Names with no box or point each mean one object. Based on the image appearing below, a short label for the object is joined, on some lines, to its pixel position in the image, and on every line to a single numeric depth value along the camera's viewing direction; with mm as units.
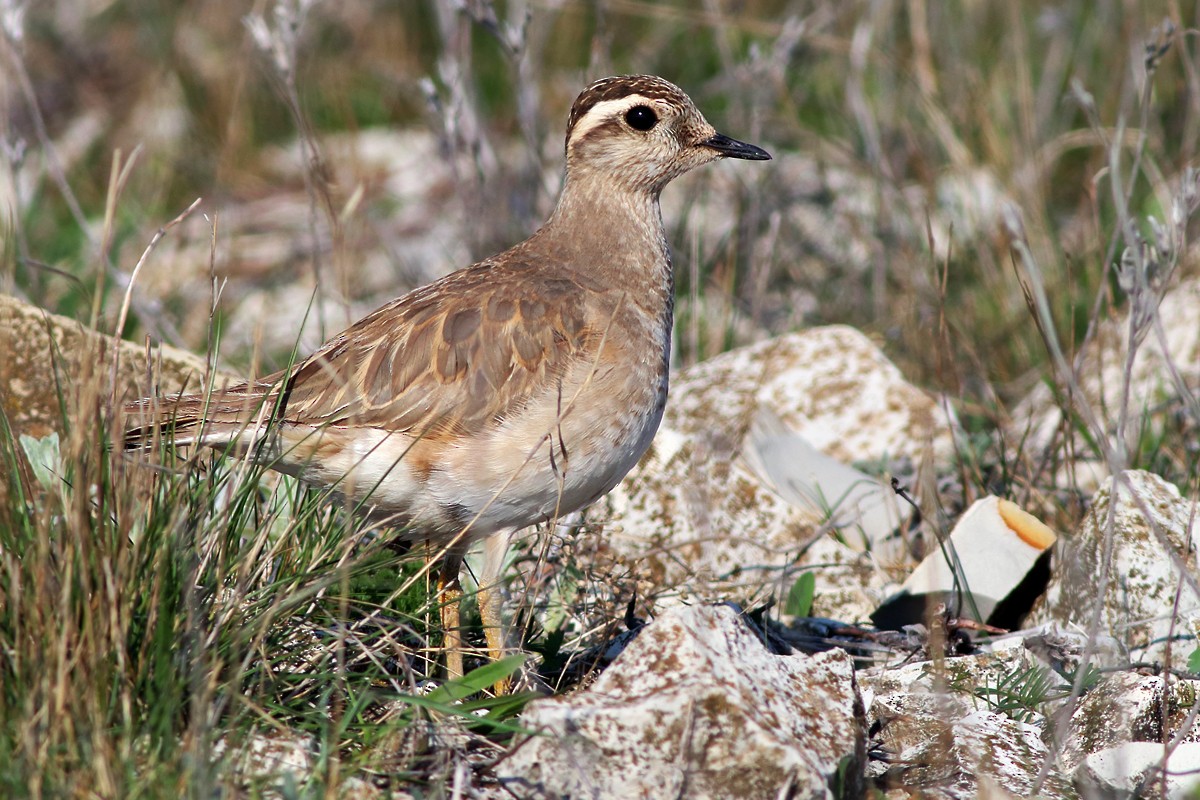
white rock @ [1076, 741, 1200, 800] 6855
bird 8187
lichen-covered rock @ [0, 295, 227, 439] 9914
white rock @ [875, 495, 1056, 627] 9344
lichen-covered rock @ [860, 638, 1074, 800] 7031
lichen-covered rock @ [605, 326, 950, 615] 10086
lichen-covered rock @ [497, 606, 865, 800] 6215
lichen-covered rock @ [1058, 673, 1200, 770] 7593
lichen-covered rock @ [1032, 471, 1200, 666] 8812
